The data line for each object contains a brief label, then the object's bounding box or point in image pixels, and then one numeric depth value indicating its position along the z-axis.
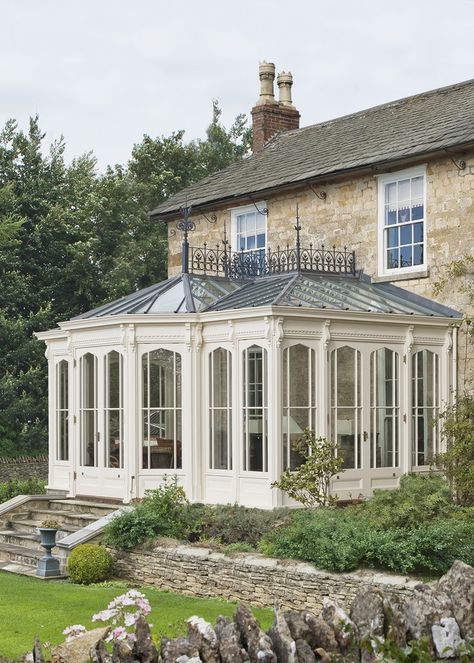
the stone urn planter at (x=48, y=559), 15.20
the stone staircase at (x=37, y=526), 15.87
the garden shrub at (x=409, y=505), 13.36
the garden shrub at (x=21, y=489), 20.27
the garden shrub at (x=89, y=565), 14.61
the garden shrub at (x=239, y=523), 14.52
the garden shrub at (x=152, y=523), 14.96
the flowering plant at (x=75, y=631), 7.76
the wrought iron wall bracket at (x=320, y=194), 21.36
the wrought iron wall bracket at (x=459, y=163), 18.58
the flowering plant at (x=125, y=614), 7.34
